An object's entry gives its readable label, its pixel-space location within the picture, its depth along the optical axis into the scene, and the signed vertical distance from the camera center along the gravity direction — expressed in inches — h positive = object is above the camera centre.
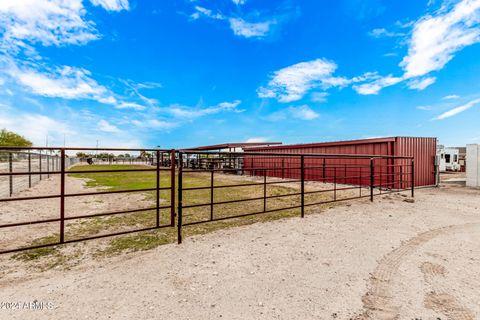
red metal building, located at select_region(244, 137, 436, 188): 420.5 +13.0
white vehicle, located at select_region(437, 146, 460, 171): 907.4 +5.0
